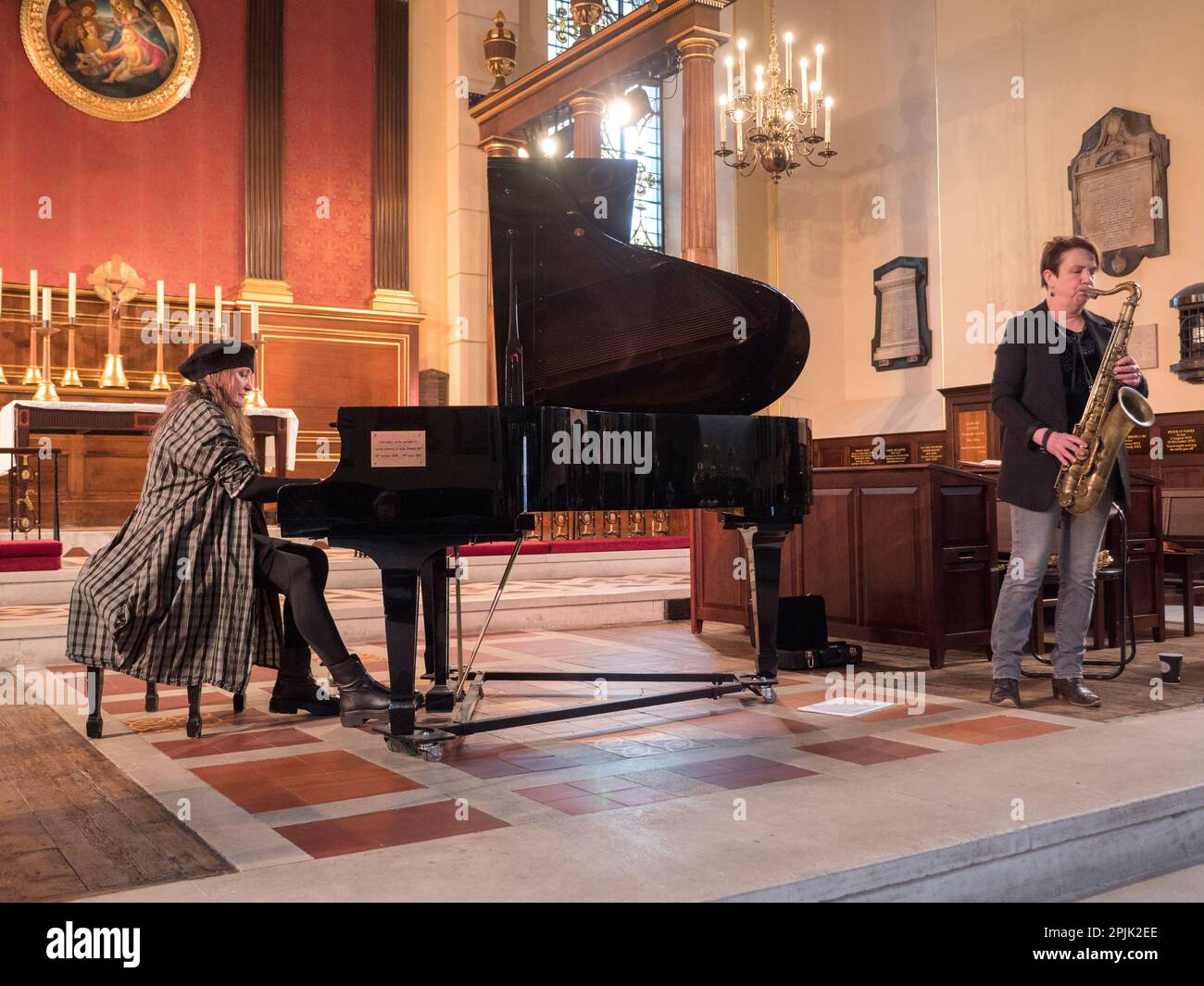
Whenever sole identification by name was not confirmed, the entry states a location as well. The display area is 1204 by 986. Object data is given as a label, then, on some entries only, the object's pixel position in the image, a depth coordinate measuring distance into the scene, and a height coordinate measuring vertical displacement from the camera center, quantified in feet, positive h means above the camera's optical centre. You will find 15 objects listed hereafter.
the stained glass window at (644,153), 39.93 +12.85
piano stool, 10.69 -2.17
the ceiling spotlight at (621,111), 30.41 +12.06
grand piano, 9.28 +0.50
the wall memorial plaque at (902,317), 37.88 +5.91
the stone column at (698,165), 25.57 +7.72
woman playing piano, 10.19 -0.78
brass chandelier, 30.48 +10.56
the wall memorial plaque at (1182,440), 27.50 +0.96
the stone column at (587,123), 27.63 +9.30
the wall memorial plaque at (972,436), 34.42 +1.41
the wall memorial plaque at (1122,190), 28.81 +7.94
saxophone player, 11.40 +0.57
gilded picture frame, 29.76 +12.39
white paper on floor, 11.90 -2.52
